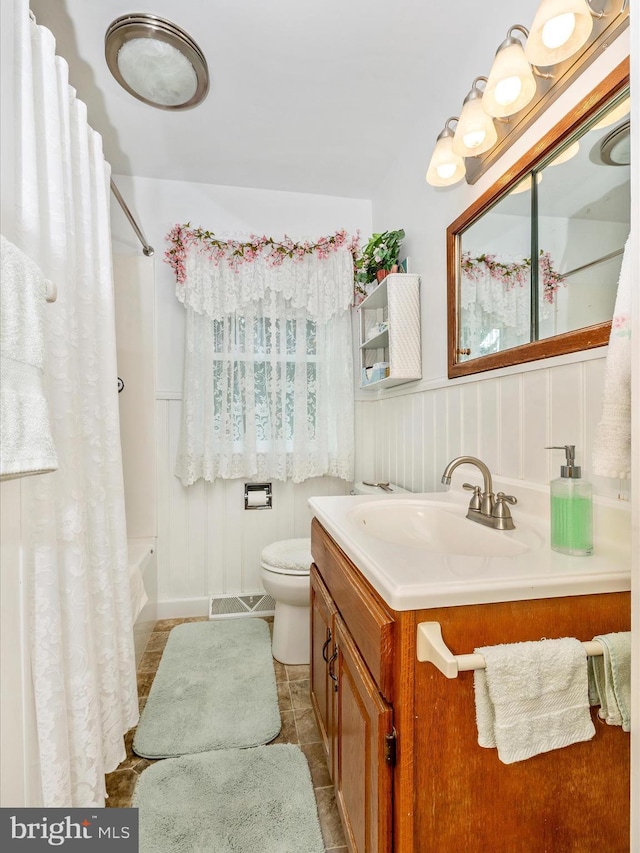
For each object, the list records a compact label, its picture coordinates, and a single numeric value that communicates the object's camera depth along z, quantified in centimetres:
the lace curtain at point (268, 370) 226
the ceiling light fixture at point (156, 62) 138
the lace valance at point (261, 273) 224
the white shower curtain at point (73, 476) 92
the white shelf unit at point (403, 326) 182
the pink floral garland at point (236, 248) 224
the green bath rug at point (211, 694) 142
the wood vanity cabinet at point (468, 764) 67
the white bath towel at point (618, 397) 67
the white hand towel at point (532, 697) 63
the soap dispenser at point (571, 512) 80
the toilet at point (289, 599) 179
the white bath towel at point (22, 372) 72
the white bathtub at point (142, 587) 174
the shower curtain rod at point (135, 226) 169
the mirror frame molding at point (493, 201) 90
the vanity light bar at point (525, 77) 91
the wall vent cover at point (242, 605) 229
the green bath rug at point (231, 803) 106
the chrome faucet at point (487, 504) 104
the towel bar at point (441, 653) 58
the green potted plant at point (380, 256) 196
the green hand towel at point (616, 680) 66
